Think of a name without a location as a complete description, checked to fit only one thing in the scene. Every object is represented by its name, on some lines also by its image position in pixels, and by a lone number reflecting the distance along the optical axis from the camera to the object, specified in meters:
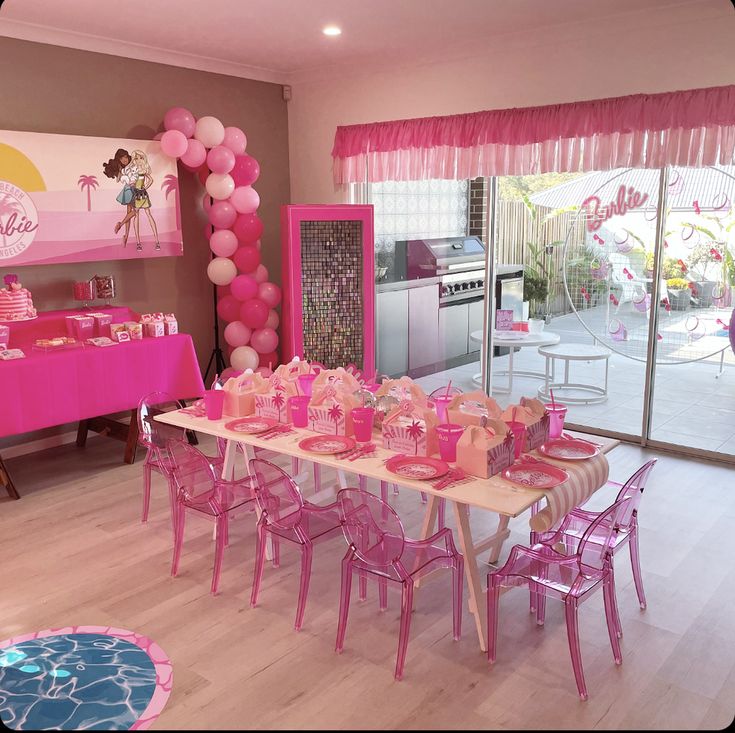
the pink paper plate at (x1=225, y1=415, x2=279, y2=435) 3.67
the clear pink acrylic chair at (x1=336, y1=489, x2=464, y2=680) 2.90
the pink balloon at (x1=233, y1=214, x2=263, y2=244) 6.22
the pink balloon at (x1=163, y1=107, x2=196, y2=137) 5.86
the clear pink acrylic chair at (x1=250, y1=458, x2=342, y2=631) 3.24
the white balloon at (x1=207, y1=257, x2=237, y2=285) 6.23
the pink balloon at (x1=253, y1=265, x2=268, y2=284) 6.42
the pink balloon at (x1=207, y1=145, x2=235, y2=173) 5.97
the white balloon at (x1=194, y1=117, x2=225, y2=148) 5.93
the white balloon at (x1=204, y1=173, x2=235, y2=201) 6.02
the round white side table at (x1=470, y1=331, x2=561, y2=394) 6.17
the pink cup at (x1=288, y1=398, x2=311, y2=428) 3.75
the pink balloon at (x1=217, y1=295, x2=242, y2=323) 6.45
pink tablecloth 4.65
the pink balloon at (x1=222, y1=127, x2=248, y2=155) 6.09
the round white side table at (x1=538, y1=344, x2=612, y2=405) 5.91
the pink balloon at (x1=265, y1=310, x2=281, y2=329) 6.53
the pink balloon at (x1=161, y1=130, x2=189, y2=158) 5.78
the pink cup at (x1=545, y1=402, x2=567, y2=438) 3.53
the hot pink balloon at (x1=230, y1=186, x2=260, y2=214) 6.16
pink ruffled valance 4.89
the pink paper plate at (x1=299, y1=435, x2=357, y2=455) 3.40
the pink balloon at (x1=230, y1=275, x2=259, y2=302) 6.24
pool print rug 2.69
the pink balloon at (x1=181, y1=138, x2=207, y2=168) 5.91
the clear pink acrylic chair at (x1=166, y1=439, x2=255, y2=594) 3.56
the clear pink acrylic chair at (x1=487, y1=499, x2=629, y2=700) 2.79
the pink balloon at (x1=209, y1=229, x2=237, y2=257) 6.18
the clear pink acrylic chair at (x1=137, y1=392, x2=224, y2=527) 4.06
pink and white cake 5.03
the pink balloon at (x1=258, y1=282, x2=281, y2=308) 6.38
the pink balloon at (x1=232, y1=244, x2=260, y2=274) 6.27
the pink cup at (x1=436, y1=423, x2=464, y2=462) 3.23
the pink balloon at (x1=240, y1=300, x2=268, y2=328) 6.31
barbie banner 5.18
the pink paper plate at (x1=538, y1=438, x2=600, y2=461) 3.27
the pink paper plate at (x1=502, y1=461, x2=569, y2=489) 3.01
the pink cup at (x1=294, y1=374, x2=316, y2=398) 4.10
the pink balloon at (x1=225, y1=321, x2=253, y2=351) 6.36
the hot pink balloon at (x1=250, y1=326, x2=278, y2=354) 6.42
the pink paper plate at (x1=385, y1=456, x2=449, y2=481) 3.10
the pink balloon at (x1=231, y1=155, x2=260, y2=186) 6.16
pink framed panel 6.52
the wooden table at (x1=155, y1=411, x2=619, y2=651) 2.90
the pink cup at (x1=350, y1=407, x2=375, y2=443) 3.49
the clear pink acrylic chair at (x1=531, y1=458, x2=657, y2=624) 3.02
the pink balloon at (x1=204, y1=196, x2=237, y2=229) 6.13
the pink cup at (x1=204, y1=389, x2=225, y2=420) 3.87
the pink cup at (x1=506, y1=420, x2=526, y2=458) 3.26
